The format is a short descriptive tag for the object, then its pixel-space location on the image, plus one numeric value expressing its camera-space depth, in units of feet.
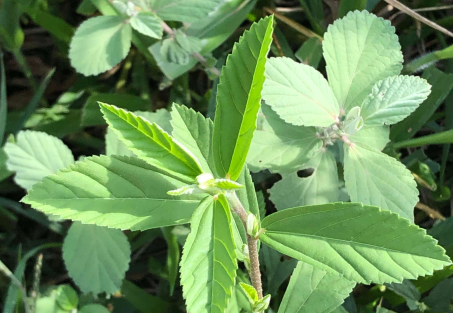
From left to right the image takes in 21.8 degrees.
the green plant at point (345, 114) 1.17
